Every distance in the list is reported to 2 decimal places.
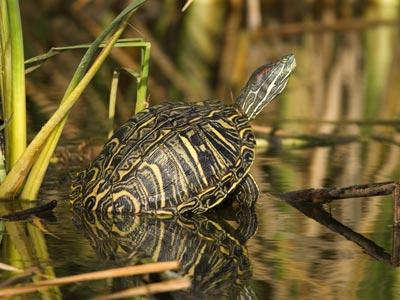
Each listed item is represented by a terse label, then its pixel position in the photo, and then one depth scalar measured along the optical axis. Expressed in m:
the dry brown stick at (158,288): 4.87
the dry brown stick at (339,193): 7.18
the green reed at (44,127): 7.36
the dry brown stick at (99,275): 4.98
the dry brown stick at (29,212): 7.37
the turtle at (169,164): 7.47
